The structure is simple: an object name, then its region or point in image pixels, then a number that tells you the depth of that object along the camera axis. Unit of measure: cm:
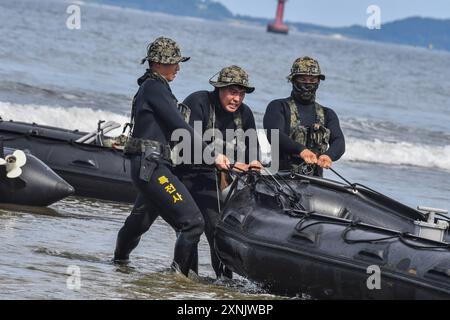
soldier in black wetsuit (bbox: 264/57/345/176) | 1689
